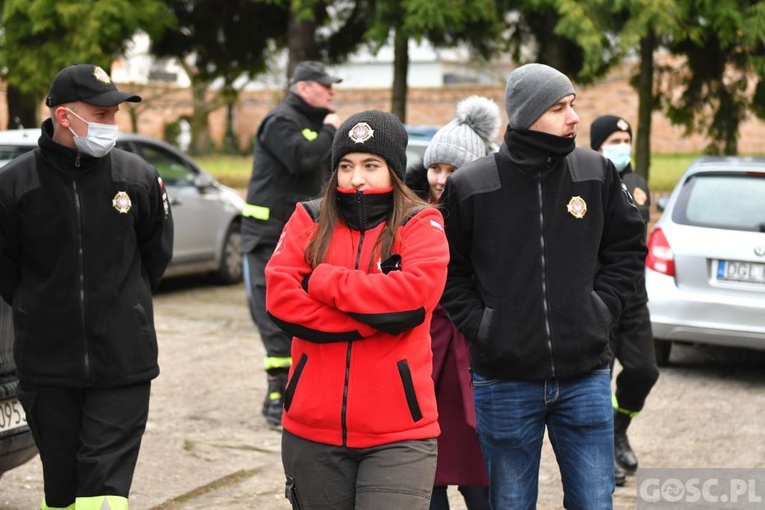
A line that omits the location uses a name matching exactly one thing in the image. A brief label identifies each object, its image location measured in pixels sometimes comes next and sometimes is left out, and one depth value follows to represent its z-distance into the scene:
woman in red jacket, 3.36
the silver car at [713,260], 7.95
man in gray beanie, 3.73
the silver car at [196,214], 11.85
